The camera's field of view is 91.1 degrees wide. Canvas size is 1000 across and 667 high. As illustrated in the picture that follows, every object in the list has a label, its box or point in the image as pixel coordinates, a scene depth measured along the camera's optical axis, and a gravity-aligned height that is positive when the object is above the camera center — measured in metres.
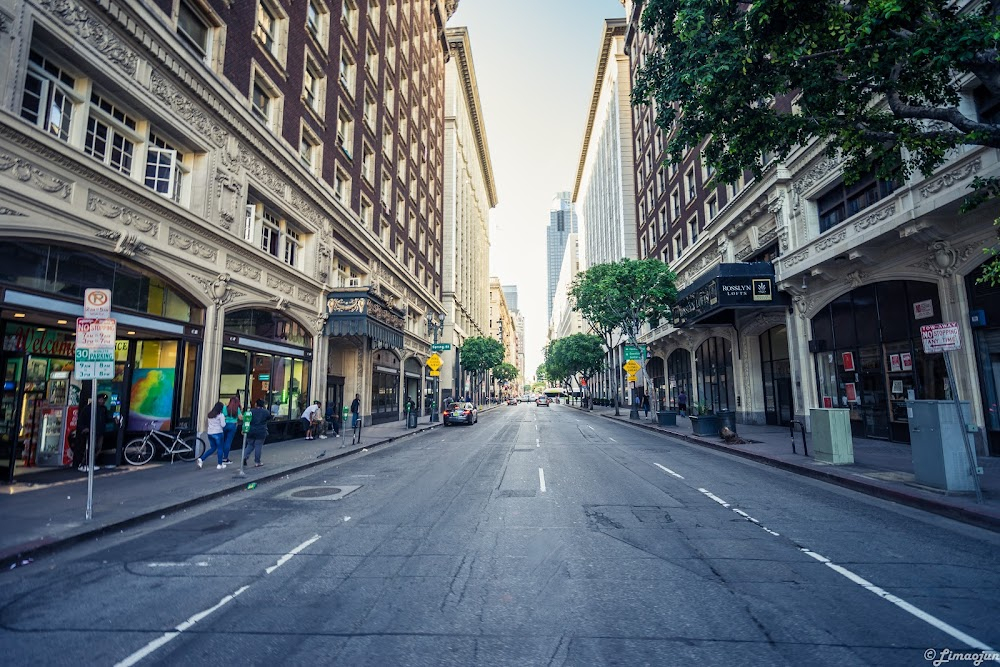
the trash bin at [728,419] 18.34 -1.02
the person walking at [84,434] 11.65 -0.91
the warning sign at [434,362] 31.86 +2.04
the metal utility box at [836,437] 11.70 -1.10
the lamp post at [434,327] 34.22 +5.42
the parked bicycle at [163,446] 12.77 -1.35
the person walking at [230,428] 12.73 -0.85
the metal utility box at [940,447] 8.26 -0.98
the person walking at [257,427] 12.33 -0.81
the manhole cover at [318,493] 9.27 -1.91
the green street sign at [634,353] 29.44 +2.38
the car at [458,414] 32.09 -1.33
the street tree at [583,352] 56.81 +4.77
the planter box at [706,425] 20.28 -1.37
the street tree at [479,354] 62.12 +5.09
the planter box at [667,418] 25.83 -1.36
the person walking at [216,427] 12.53 -0.82
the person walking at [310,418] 20.36 -0.99
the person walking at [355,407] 22.43 -0.60
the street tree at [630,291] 30.77 +6.47
